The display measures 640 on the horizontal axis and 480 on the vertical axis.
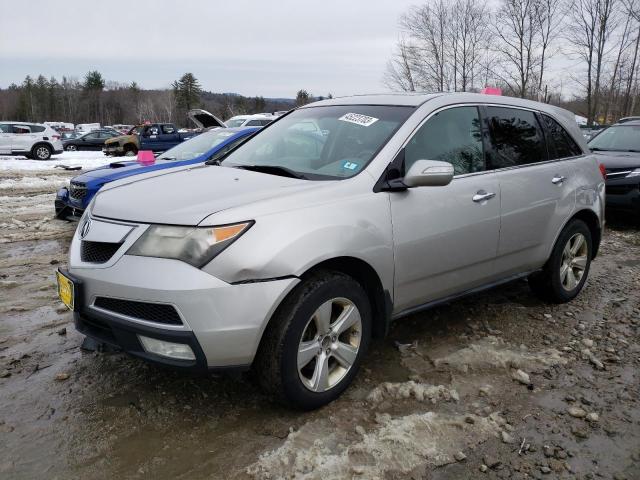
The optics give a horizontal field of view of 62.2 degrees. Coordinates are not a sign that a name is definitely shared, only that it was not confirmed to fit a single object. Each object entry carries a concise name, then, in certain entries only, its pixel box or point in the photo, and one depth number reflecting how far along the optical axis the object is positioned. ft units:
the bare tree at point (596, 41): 95.81
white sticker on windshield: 11.41
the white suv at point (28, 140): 72.84
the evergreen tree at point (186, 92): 377.30
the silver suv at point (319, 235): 8.23
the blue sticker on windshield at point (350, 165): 10.38
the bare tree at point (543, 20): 103.96
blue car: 22.70
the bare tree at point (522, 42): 105.81
